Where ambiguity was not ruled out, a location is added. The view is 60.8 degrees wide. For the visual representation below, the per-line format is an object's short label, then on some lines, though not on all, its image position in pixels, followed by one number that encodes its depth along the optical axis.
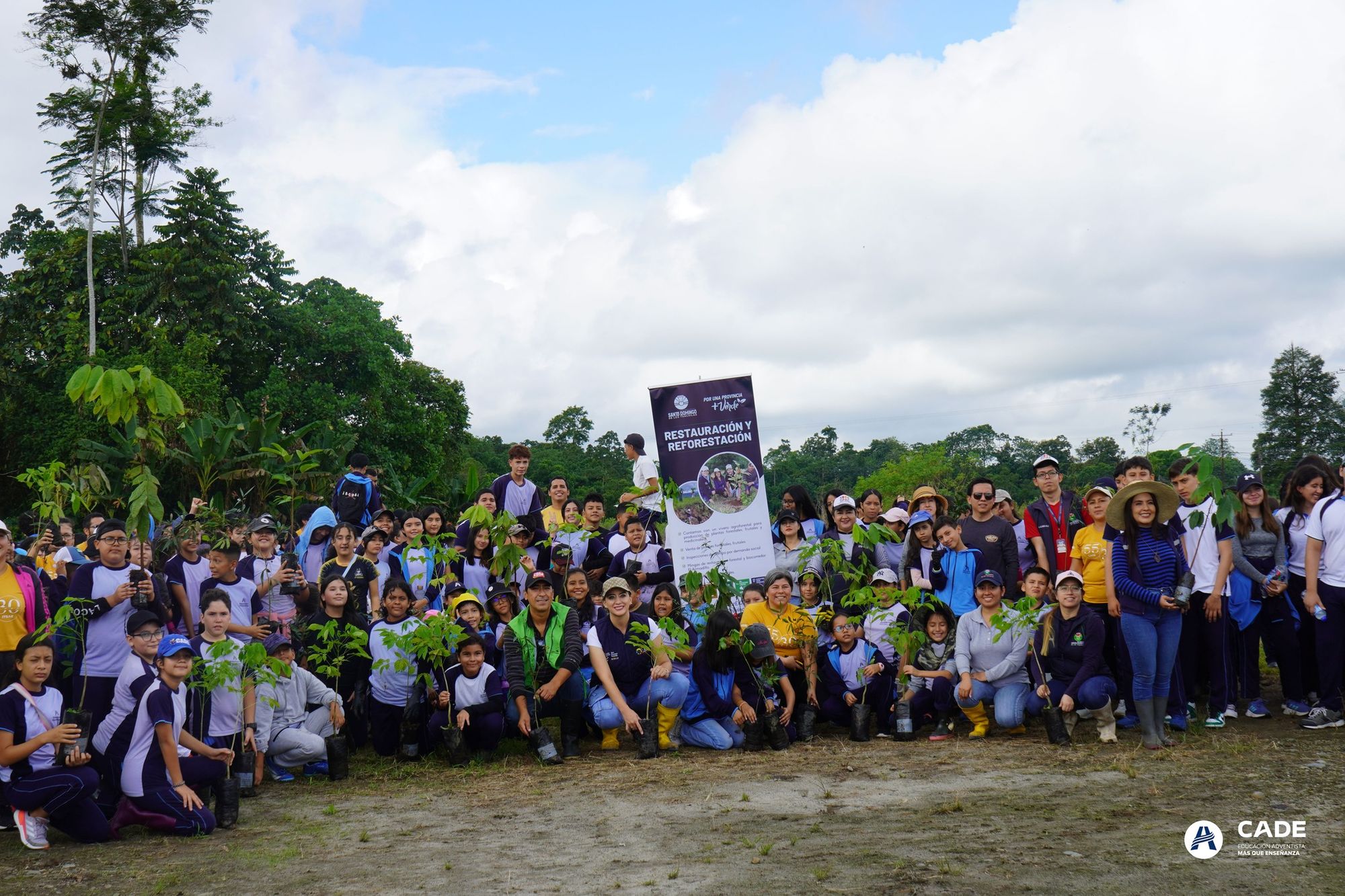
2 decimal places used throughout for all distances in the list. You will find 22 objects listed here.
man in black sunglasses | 9.00
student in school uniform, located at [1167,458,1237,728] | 8.15
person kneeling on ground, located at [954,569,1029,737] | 8.28
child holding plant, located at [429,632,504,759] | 8.41
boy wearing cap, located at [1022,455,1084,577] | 9.18
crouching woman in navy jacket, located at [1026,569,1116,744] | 7.95
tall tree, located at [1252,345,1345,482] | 48.62
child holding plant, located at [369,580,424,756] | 8.57
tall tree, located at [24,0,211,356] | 31.17
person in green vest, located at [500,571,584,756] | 8.49
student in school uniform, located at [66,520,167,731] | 7.35
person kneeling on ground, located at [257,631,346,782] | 7.80
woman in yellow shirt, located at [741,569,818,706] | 8.78
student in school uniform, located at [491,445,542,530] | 10.95
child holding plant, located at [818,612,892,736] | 8.85
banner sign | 9.66
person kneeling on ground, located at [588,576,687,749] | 8.50
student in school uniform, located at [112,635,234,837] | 6.43
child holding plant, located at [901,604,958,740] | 8.54
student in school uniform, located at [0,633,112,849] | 6.16
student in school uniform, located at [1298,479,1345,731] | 7.86
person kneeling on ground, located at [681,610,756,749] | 8.50
